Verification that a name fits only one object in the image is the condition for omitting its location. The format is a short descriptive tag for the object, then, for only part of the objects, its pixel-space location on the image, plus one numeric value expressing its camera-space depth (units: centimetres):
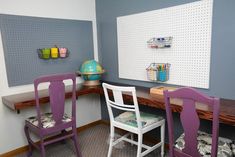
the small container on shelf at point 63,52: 262
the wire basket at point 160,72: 221
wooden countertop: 150
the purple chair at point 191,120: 121
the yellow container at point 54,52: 252
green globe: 271
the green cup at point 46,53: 245
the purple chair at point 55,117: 188
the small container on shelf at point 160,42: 215
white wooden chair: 184
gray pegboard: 223
